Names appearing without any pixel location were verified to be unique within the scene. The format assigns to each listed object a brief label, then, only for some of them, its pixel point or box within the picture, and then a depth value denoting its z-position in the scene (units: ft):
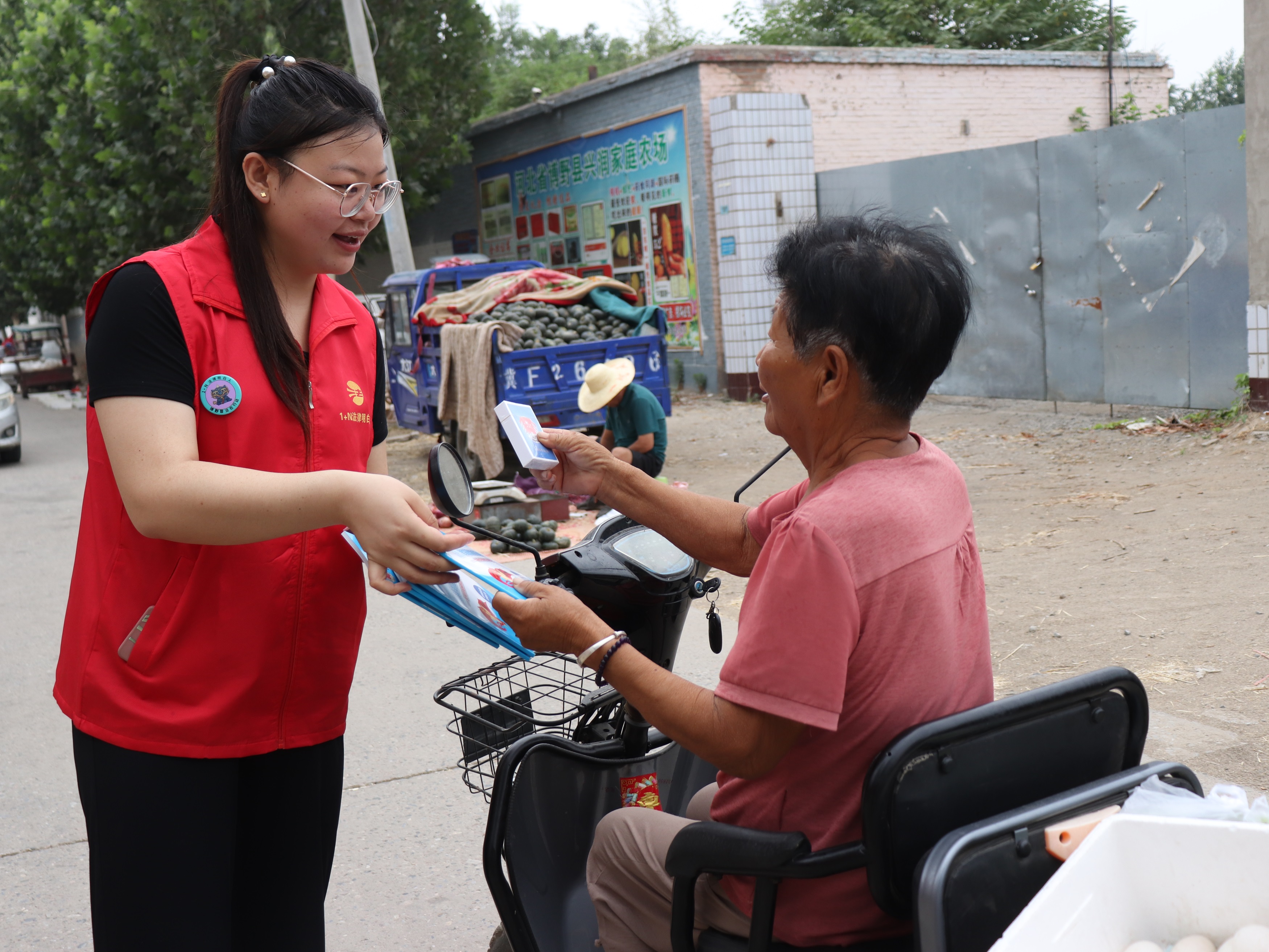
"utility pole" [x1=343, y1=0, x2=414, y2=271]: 42.42
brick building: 49.19
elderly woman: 5.06
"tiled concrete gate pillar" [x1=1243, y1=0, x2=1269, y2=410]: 27.55
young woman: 5.23
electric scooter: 4.89
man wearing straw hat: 24.80
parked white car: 45.34
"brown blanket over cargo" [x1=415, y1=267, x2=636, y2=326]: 35.78
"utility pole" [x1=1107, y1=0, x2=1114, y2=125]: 57.21
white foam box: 4.61
